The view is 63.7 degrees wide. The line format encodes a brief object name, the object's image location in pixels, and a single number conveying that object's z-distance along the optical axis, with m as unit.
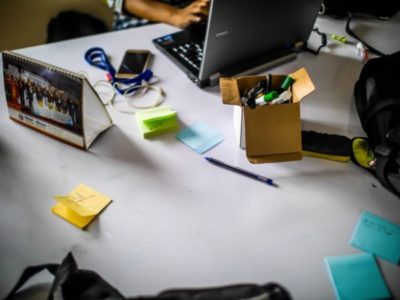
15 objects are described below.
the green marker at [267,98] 0.73
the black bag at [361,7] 1.30
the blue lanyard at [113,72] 0.94
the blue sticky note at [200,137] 0.80
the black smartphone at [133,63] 0.97
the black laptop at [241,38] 0.82
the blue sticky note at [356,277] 0.58
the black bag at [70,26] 1.48
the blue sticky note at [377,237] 0.64
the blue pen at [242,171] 0.74
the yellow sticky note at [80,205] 0.65
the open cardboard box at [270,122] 0.71
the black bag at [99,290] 0.47
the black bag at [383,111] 0.73
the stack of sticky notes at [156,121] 0.82
